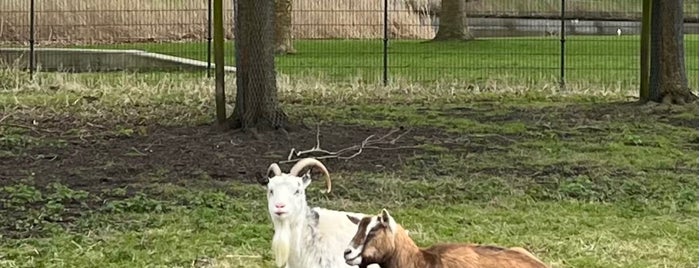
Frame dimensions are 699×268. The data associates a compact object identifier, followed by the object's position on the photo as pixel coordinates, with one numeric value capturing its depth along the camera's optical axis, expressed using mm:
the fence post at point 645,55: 14750
